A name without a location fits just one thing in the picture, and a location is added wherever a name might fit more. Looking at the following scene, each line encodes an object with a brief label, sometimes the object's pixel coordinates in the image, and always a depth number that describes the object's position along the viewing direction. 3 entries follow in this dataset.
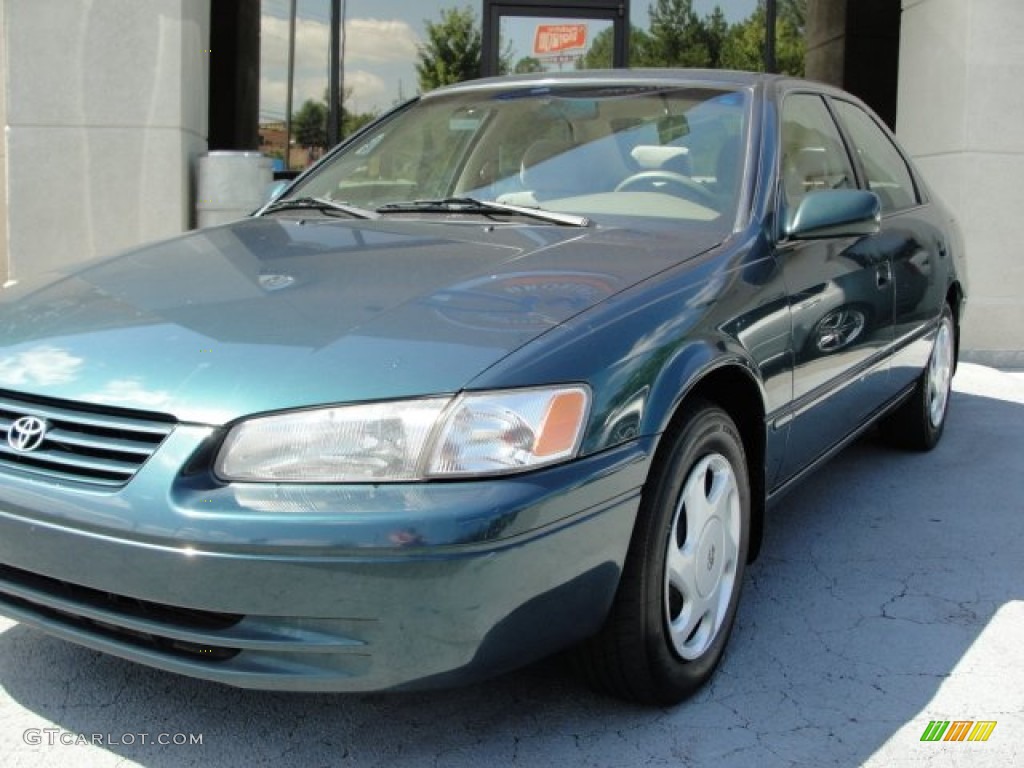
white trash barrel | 7.15
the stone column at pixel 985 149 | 7.34
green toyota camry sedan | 2.03
